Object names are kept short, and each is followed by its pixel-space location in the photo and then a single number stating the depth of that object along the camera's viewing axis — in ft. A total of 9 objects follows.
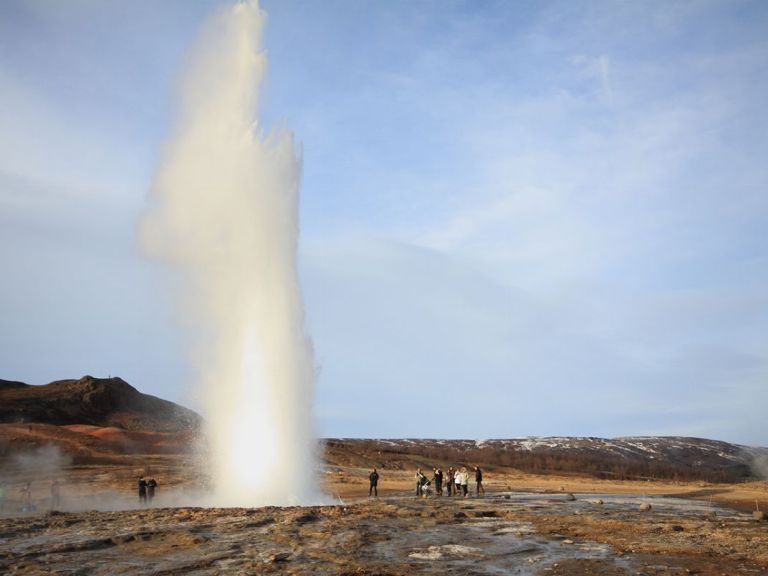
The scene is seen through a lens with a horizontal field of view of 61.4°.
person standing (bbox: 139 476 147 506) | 82.53
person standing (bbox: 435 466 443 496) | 98.00
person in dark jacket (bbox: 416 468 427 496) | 97.66
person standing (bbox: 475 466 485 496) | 105.04
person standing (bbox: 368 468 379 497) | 98.90
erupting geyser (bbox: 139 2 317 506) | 75.41
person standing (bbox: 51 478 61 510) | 81.15
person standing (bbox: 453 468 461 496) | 100.78
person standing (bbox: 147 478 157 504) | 85.19
